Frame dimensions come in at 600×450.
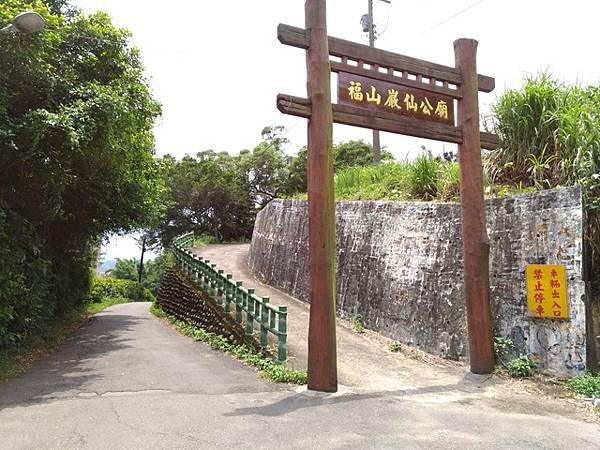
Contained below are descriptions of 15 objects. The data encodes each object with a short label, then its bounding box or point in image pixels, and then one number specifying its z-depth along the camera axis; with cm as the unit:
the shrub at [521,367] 704
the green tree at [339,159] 2689
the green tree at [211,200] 3434
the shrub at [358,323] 1026
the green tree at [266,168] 3406
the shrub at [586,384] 612
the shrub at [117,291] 2892
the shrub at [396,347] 895
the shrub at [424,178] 1046
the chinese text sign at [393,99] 697
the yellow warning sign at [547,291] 679
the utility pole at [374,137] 1734
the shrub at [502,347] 744
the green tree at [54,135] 746
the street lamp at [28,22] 590
